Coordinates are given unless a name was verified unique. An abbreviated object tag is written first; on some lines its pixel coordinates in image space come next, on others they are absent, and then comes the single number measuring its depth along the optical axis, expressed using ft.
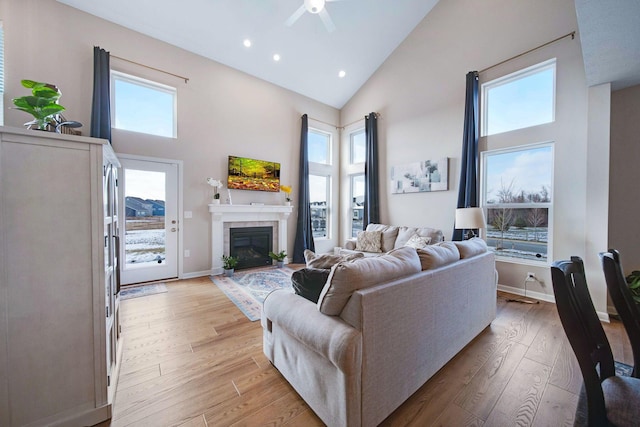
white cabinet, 3.89
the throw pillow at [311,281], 5.16
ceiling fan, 10.05
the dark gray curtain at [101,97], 11.07
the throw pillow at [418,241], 13.15
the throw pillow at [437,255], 5.73
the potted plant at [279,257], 16.37
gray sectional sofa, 4.06
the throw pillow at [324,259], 5.43
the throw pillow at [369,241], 15.38
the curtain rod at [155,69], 12.05
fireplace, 15.71
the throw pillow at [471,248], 7.07
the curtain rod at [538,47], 10.16
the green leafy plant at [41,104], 4.19
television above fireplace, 15.33
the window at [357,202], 19.58
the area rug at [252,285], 10.10
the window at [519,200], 11.24
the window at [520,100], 11.12
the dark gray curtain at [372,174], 17.71
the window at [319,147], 19.63
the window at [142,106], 12.26
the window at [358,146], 19.65
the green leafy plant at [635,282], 8.31
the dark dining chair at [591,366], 2.81
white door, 12.41
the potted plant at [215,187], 14.37
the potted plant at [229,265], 14.42
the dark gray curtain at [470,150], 12.66
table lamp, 10.77
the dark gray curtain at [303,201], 18.15
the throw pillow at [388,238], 15.15
